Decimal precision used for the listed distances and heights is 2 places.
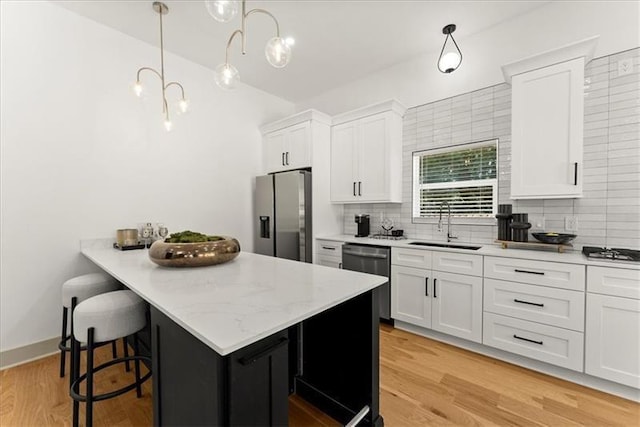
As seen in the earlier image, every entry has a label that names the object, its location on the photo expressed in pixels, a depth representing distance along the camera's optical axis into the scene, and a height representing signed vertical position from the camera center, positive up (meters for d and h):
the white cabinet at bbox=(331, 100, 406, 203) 3.14 +0.64
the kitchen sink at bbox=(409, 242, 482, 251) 2.63 -0.40
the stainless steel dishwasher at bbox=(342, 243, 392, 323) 2.82 -0.60
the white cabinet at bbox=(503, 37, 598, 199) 2.05 +0.67
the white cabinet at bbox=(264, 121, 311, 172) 3.46 +0.79
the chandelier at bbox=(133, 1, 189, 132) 2.15 +1.38
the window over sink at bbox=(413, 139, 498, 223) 2.78 +0.28
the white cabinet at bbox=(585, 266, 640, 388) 1.69 -0.77
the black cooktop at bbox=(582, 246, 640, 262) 1.78 -0.33
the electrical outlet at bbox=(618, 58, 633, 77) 2.08 +1.07
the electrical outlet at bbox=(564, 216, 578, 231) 2.28 -0.14
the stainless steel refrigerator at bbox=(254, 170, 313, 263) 3.30 -0.10
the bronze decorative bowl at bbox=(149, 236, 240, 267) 1.54 -0.27
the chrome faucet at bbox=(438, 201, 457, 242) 2.94 -0.21
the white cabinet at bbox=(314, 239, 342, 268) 3.21 -0.57
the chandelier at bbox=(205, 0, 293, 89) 1.32 +0.88
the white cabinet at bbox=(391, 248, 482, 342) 2.31 -0.78
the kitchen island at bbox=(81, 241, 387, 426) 0.83 -0.51
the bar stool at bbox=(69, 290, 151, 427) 1.36 -0.60
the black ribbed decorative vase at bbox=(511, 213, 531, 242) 2.31 -0.18
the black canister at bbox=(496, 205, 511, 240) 2.44 -0.15
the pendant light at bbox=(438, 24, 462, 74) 2.64 +1.48
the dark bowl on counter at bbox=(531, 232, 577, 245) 2.16 -0.25
